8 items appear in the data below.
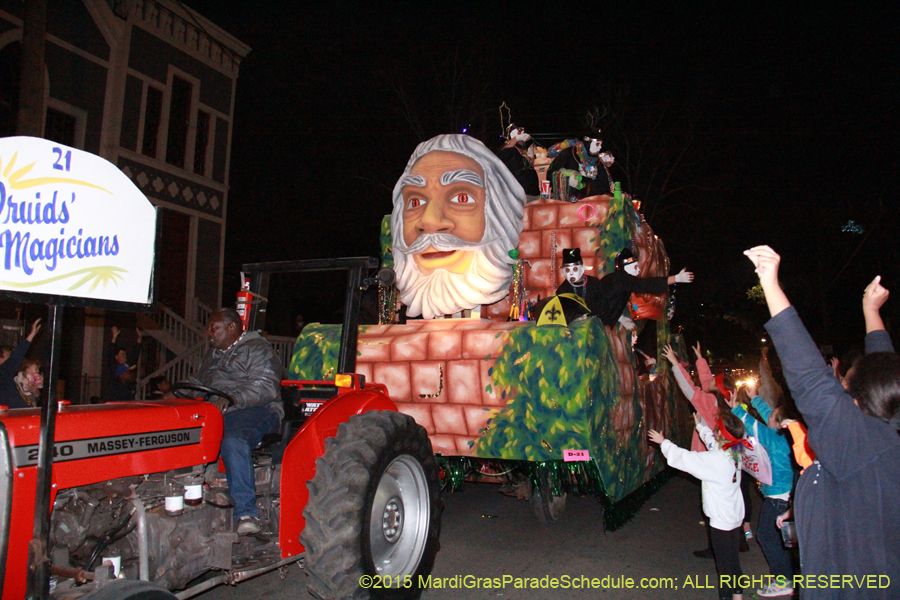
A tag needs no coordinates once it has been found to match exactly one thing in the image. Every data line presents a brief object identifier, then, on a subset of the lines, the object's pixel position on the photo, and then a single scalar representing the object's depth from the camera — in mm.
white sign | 2230
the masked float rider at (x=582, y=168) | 6352
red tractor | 2516
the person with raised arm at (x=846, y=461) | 1946
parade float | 4477
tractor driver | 3332
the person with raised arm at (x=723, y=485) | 3977
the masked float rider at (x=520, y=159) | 6867
